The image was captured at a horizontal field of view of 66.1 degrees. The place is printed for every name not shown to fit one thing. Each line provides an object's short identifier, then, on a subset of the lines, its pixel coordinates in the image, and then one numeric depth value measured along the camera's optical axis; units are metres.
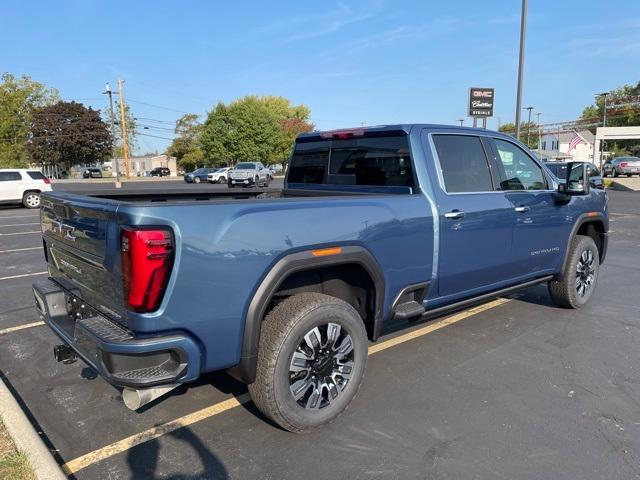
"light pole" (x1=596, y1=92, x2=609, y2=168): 74.50
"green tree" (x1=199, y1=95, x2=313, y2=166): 59.47
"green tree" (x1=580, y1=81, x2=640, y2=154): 75.94
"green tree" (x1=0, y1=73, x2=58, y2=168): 57.94
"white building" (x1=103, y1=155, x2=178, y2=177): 114.91
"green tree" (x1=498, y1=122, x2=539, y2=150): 104.74
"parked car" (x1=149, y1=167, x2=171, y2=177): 75.40
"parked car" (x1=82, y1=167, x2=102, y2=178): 67.81
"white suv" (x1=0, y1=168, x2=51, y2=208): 17.84
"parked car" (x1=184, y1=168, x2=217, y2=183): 44.42
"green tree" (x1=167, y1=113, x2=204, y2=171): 80.51
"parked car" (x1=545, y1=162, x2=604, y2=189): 16.47
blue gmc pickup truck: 2.43
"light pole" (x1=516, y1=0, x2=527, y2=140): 13.88
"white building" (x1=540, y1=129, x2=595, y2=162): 90.81
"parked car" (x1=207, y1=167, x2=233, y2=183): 42.69
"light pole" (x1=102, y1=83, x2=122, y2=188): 38.10
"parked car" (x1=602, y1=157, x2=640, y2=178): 35.12
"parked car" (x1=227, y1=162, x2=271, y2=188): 32.47
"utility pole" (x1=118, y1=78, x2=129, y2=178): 47.06
